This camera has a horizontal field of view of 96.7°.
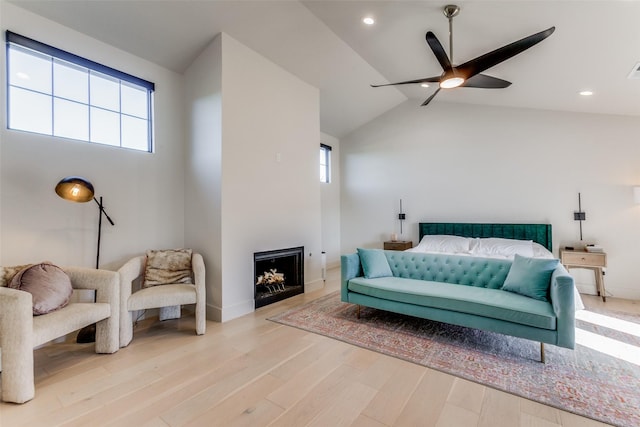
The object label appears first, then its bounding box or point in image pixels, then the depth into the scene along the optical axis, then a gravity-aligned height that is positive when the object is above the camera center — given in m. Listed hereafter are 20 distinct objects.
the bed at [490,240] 4.43 -0.43
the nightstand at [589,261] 4.02 -0.70
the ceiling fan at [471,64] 2.39 +1.42
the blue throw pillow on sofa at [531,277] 2.63 -0.61
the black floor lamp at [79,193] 2.60 +0.26
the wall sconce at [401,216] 6.11 +0.00
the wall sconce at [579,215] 4.46 -0.03
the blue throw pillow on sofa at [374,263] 3.52 -0.59
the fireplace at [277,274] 3.97 -0.87
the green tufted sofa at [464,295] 2.30 -0.79
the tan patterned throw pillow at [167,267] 3.27 -0.57
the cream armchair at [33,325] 1.90 -0.80
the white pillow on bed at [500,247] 4.37 -0.52
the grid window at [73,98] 2.73 +1.35
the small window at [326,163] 6.75 +1.28
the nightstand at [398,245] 5.77 -0.60
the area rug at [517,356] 1.94 -1.25
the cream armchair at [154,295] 2.77 -0.77
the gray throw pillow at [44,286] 2.29 -0.54
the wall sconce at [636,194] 3.93 +0.26
